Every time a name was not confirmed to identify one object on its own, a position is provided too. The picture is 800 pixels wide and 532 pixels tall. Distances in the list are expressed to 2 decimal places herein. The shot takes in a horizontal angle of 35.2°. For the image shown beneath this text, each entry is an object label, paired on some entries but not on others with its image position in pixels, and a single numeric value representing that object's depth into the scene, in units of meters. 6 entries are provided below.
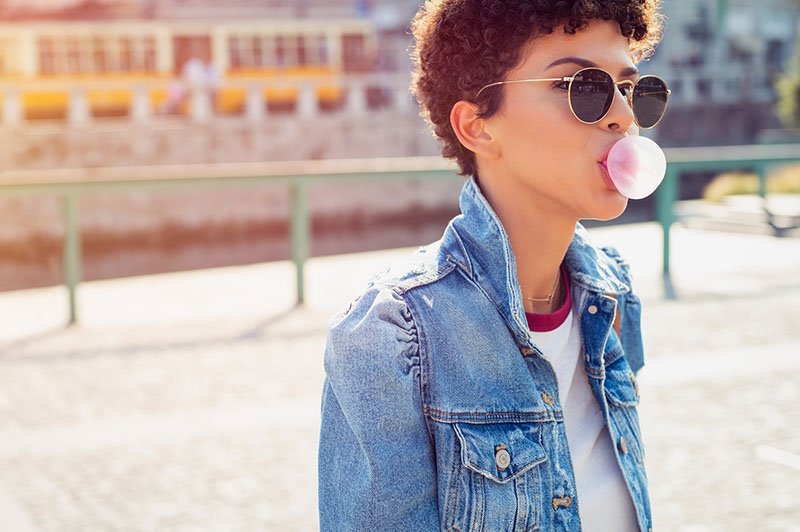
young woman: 1.57
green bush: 16.16
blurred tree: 25.81
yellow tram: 30.75
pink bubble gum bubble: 1.68
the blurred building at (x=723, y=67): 36.41
